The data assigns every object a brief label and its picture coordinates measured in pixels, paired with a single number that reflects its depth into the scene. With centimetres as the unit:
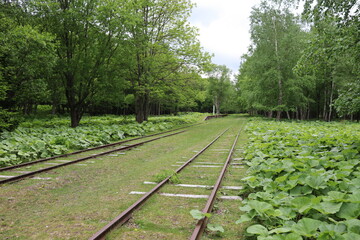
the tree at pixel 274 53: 2644
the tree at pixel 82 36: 1622
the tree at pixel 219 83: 6397
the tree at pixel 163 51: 2184
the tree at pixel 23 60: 1287
